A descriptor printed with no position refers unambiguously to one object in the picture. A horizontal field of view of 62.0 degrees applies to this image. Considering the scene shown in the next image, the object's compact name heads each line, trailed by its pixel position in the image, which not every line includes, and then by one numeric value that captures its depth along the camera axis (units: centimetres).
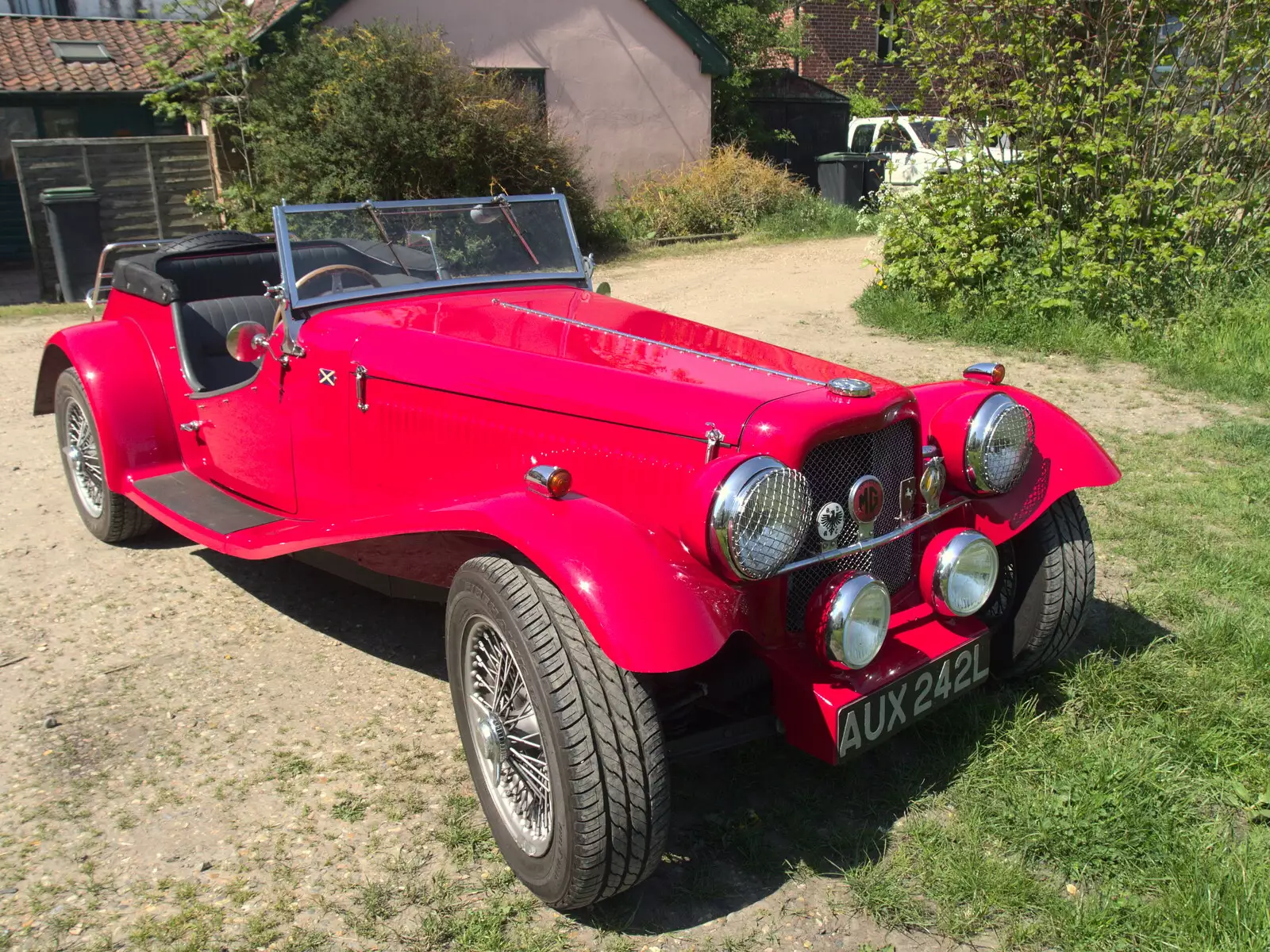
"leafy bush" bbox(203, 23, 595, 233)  1259
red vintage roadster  240
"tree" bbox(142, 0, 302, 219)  1300
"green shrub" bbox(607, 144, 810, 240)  1555
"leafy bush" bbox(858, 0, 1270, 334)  762
